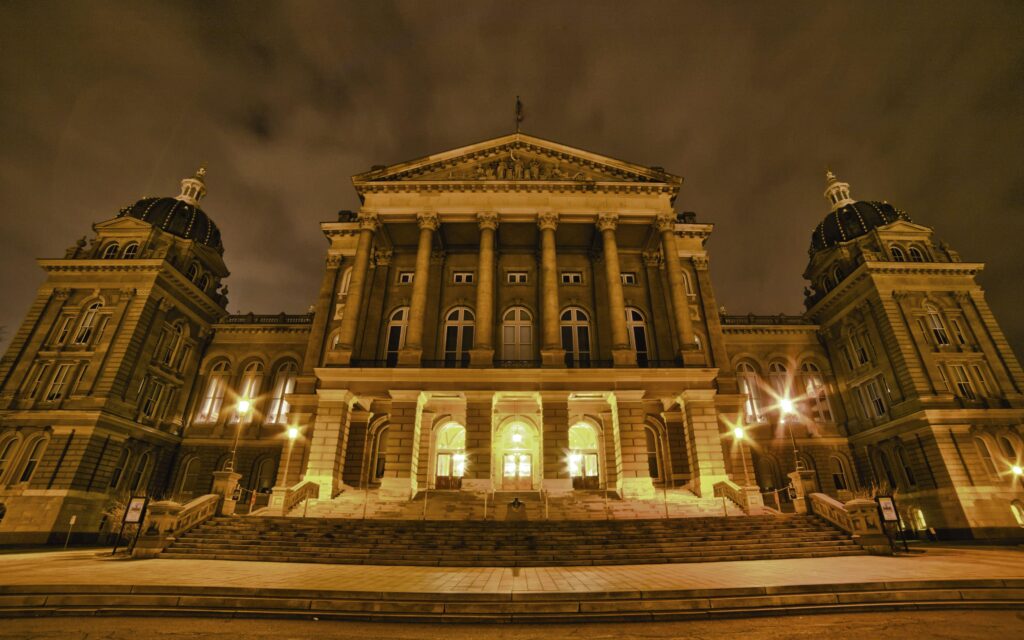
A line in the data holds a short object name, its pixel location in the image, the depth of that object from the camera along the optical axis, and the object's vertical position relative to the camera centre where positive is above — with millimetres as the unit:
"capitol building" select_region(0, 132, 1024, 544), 24172 +9909
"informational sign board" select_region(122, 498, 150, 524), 14984 +670
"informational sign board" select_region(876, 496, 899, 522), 15164 +1046
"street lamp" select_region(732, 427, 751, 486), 25739 +5211
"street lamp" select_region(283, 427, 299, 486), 24581 +4831
